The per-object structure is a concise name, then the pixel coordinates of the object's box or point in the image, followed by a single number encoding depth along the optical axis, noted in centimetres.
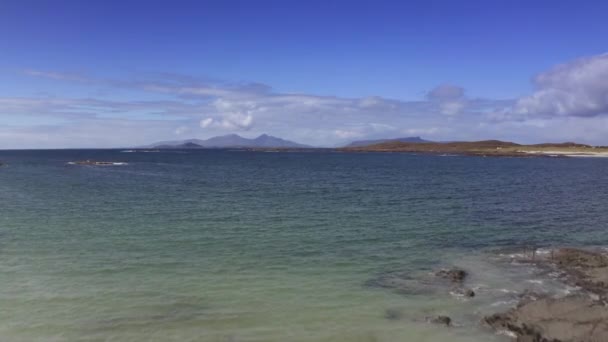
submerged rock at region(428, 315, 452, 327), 1766
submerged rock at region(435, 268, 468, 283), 2300
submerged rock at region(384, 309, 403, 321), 1825
